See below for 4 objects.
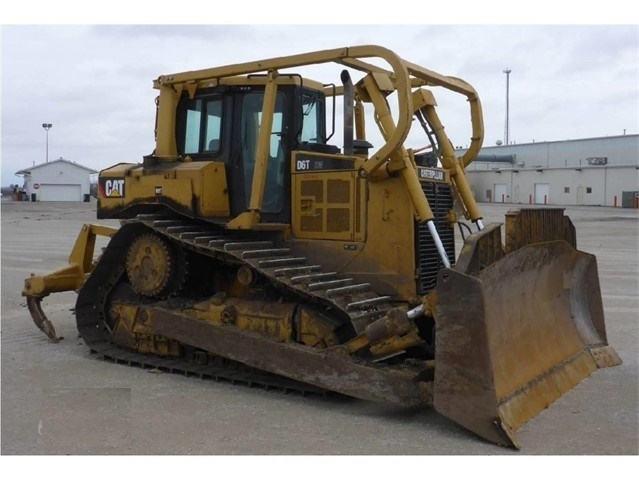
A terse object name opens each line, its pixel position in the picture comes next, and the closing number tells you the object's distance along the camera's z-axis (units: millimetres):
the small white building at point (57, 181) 64062
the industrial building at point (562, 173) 47000
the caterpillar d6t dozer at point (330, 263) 5586
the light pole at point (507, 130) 73538
